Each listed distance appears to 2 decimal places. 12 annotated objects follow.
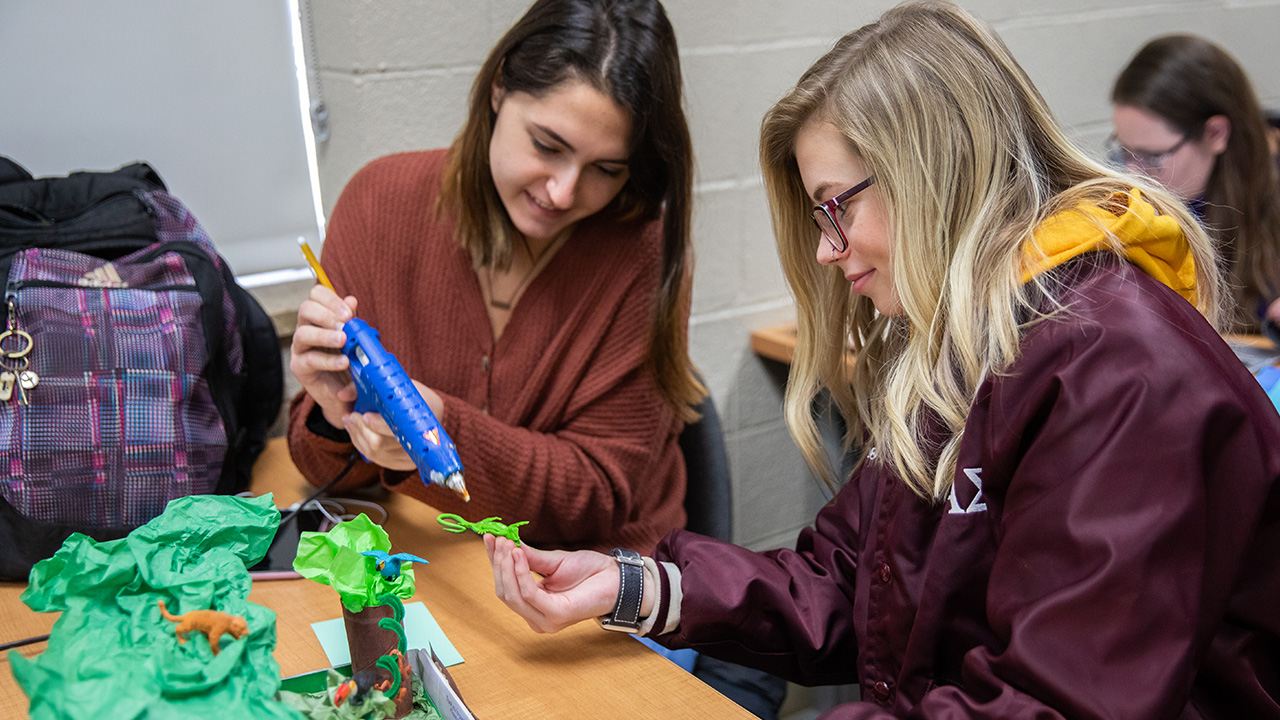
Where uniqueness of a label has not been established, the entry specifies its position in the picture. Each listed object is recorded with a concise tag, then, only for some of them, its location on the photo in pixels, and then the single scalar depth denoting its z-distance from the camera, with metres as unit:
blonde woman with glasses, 0.69
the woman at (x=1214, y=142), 2.17
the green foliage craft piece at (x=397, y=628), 0.80
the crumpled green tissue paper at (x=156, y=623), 0.57
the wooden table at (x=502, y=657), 0.85
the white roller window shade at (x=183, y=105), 1.39
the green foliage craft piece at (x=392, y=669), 0.77
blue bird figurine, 0.81
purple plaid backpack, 1.09
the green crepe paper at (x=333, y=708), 0.70
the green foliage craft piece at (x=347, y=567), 0.79
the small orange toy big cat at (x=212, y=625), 0.62
